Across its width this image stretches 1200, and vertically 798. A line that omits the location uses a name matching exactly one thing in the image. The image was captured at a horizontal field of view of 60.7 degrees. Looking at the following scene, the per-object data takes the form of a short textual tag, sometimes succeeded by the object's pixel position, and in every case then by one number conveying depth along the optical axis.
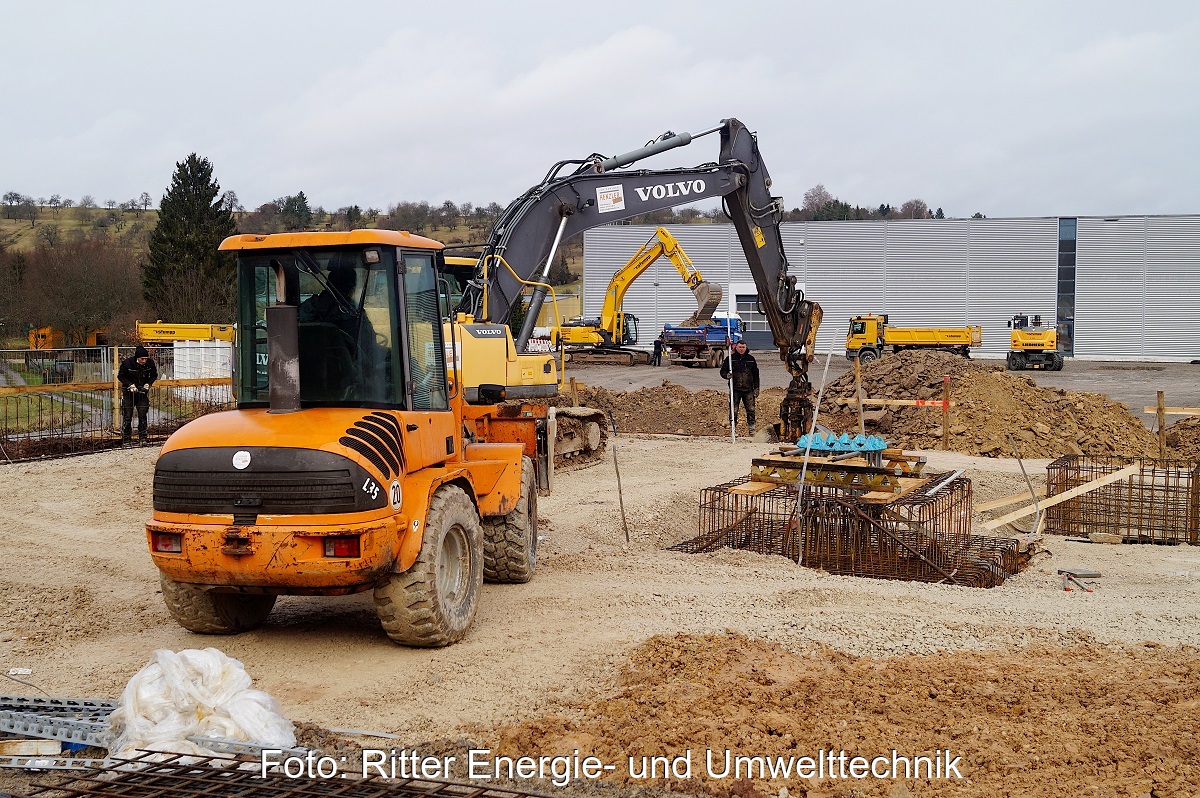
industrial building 55.38
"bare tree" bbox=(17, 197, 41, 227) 81.88
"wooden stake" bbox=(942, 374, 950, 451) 19.09
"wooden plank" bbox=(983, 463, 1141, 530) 11.89
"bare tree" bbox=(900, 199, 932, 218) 95.12
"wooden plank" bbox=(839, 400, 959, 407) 18.17
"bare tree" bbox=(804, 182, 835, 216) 103.48
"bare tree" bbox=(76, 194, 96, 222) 84.50
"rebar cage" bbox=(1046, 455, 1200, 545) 12.41
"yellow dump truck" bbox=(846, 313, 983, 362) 46.03
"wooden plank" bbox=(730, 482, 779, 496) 10.45
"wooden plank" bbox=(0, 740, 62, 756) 4.75
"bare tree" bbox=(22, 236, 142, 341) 36.06
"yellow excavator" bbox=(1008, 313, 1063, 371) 44.59
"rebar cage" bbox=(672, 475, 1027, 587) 9.95
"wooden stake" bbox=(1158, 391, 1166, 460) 16.07
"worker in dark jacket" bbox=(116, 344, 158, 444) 17.61
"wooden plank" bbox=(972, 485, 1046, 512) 12.78
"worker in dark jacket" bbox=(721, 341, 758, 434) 20.53
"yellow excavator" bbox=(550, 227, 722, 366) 28.83
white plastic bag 4.79
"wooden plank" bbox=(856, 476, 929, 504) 9.82
